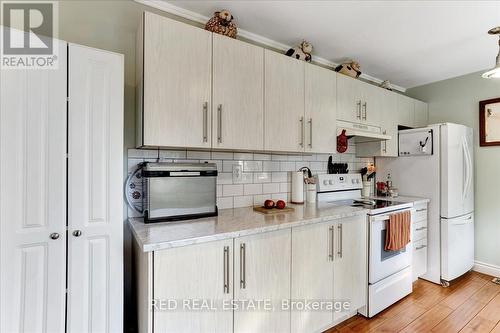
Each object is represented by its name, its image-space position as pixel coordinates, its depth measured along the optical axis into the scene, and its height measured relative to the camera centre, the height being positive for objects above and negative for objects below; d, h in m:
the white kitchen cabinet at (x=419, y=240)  2.70 -0.81
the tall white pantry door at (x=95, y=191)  1.23 -0.13
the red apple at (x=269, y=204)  2.09 -0.31
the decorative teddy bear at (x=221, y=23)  1.80 +1.06
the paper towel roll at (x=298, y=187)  2.39 -0.19
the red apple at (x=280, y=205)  2.07 -0.32
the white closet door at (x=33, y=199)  1.08 -0.15
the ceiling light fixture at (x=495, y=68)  1.95 +0.79
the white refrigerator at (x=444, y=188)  2.72 -0.23
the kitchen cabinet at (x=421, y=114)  3.35 +0.75
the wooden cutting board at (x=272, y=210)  1.96 -0.35
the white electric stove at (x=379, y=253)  2.12 -0.78
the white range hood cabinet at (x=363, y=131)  2.45 +0.39
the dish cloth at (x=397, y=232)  2.20 -0.59
